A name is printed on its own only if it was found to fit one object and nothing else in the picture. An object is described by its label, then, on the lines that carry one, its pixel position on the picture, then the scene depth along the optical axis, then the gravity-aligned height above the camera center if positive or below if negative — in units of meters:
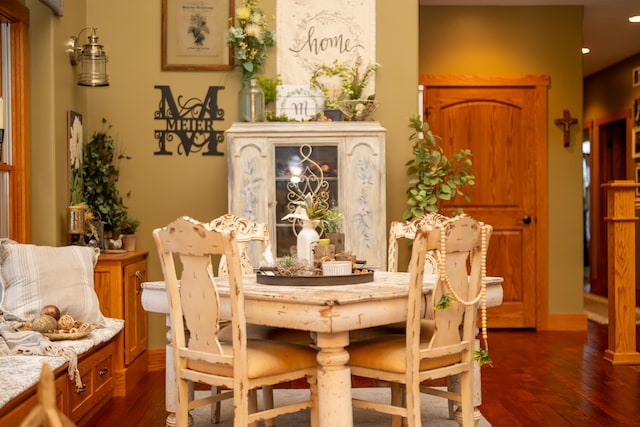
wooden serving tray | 3.35 -0.32
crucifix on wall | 7.29 +0.67
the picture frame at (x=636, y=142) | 9.19 +0.61
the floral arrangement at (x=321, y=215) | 3.68 -0.06
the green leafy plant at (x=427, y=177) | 5.50 +0.15
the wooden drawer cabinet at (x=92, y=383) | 3.95 -0.91
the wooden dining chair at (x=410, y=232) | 4.35 -0.17
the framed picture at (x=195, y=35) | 5.75 +1.16
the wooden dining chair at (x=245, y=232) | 4.42 -0.16
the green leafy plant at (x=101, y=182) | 5.40 +0.15
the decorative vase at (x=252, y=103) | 5.49 +0.67
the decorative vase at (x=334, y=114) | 5.44 +0.57
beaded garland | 3.02 -0.27
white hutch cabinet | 5.21 +0.18
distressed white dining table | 2.89 -0.41
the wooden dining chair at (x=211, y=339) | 2.95 -0.50
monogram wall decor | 5.77 +0.55
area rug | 4.16 -1.11
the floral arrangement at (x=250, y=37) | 5.55 +1.12
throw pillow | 4.12 -0.39
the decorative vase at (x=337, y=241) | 3.70 -0.18
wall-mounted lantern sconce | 5.16 +0.88
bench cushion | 3.10 -0.66
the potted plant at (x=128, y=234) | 5.46 -0.19
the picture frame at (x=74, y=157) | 5.14 +0.31
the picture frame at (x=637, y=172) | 9.18 +0.27
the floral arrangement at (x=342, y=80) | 5.54 +0.83
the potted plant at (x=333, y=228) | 3.67 -0.12
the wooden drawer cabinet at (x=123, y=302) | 4.86 -0.58
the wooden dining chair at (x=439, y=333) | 3.02 -0.50
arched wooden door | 7.31 +0.33
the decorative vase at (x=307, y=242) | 3.68 -0.18
